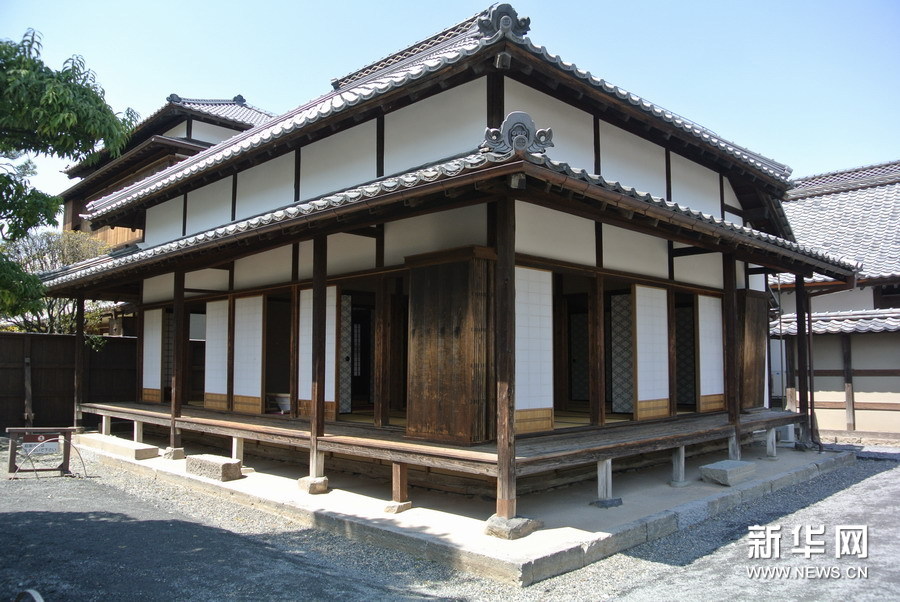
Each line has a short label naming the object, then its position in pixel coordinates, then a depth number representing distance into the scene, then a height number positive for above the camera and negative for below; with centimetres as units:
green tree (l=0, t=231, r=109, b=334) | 1691 +248
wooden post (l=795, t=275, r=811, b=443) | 1140 -23
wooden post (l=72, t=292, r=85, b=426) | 1366 -8
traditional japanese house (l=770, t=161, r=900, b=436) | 1374 +28
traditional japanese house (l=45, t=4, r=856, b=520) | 645 +114
